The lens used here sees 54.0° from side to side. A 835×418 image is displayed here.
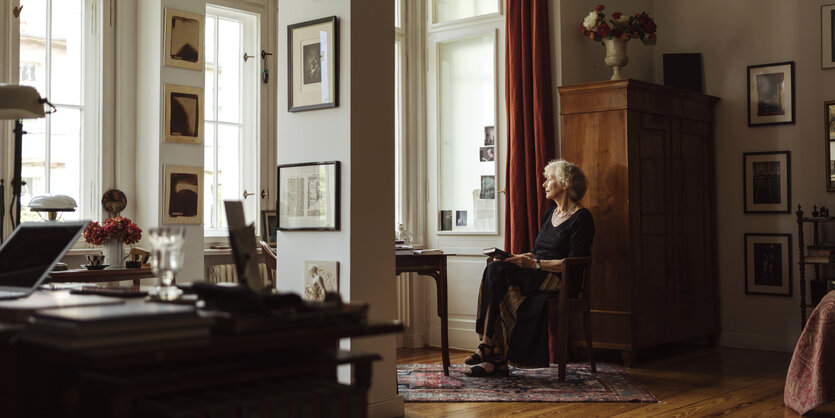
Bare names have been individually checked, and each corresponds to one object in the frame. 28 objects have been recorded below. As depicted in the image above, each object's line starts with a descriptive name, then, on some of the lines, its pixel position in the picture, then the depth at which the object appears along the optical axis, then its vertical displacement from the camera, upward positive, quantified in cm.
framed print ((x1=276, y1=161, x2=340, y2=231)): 400 +14
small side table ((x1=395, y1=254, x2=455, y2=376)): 487 -27
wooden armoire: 564 +12
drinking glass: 207 -6
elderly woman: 504 -41
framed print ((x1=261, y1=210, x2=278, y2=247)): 565 -1
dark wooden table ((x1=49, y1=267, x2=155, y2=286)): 420 -26
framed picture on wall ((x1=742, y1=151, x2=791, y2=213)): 641 +31
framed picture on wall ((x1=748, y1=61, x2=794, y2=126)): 641 +100
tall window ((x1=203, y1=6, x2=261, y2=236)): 554 +77
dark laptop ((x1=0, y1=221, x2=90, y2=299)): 222 -7
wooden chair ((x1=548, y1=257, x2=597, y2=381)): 504 -53
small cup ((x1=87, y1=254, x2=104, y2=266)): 448 -18
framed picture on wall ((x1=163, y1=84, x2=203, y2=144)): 498 +69
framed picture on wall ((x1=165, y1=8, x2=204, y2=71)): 496 +115
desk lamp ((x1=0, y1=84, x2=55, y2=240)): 291 +45
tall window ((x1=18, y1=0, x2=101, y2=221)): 468 +77
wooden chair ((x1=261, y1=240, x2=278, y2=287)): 471 -18
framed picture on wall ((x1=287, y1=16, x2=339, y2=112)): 402 +81
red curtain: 595 +76
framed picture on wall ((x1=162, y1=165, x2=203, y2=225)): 498 +19
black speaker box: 673 +124
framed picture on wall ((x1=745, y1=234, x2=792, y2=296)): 639 -34
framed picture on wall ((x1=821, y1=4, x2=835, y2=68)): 620 +140
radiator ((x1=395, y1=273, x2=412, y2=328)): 645 -59
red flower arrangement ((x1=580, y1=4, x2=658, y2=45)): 593 +142
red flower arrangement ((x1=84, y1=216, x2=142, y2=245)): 449 -2
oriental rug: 459 -97
